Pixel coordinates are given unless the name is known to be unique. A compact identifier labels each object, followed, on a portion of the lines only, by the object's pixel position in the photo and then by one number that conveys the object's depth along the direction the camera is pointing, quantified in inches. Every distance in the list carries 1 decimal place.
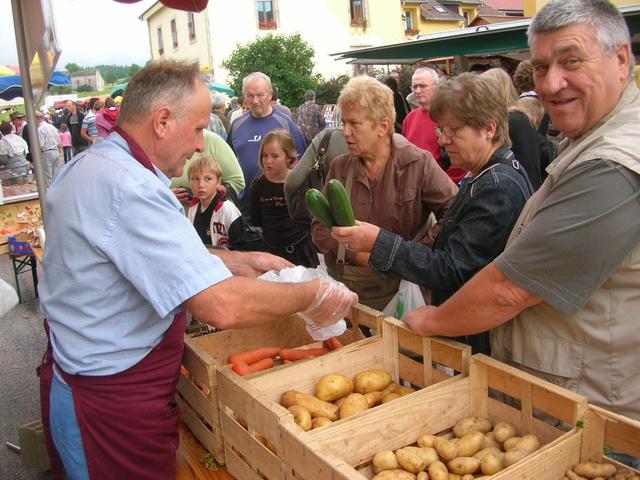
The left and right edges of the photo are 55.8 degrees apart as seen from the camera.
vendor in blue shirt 60.2
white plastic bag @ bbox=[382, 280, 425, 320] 107.0
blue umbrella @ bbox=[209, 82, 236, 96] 775.1
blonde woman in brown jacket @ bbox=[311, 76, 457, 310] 114.9
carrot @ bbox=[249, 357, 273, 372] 85.2
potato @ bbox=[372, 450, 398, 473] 62.2
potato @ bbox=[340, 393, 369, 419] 72.2
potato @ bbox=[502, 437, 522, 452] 64.6
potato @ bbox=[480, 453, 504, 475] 61.6
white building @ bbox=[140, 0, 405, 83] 1238.3
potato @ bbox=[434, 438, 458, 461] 64.5
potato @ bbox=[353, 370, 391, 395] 79.0
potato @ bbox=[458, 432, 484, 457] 65.3
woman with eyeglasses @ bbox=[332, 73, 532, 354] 82.7
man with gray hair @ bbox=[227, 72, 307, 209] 226.4
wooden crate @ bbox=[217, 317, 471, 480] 61.3
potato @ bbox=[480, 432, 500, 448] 67.0
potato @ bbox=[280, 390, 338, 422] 72.7
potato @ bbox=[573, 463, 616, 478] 58.3
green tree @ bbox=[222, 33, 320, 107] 1071.6
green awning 310.8
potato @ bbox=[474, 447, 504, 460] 63.8
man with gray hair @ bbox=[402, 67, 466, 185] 209.0
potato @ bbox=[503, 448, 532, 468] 61.5
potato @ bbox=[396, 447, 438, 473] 62.7
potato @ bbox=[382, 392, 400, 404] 75.8
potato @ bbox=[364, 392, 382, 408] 76.5
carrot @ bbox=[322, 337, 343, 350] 92.0
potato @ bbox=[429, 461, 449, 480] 61.4
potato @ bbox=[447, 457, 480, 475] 62.8
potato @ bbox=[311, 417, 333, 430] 69.4
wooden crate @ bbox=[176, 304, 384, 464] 75.8
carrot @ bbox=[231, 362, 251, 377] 81.5
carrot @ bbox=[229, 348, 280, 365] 86.9
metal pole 116.7
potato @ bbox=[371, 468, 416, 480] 59.5
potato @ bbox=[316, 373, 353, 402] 76.7
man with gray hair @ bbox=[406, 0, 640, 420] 55.3
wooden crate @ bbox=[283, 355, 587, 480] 56.4
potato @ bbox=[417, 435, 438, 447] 66.2
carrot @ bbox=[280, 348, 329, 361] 90.0
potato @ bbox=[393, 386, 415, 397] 78.0
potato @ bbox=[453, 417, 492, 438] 69.3
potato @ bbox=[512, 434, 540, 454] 62.9
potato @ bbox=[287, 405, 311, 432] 68.3
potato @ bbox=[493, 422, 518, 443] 67.4
